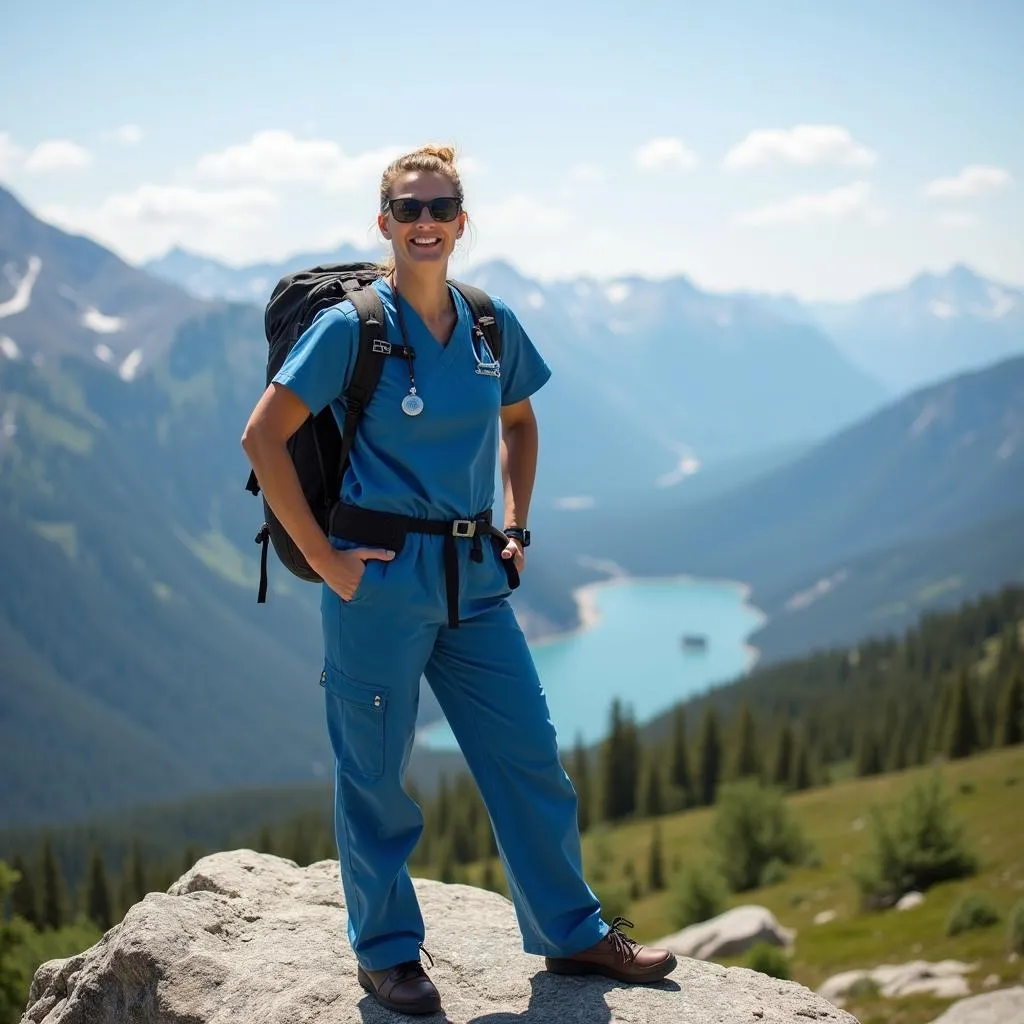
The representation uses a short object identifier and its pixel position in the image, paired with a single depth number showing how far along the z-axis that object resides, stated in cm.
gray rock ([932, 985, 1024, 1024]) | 1332
